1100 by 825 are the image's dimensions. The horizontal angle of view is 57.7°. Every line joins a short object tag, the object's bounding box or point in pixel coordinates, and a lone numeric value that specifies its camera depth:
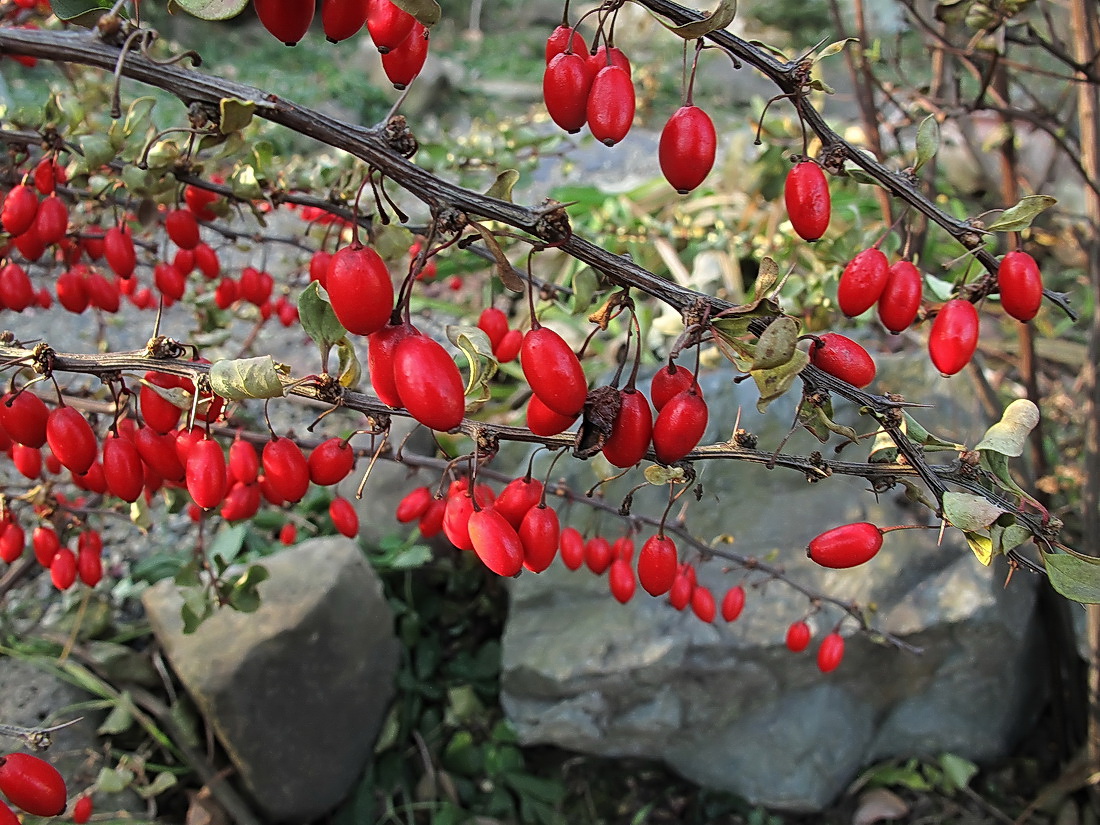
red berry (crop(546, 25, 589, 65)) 0.12
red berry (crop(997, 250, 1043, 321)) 0.13
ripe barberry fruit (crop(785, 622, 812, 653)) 0.20
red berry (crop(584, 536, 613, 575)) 0.18
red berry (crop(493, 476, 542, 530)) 0.13
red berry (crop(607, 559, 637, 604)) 0.18
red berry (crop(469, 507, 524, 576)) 0.12
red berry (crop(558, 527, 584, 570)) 0.18
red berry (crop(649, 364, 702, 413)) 0.12
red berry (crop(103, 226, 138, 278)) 0.18
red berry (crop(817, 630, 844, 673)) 0.20
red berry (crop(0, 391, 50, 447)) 0.13
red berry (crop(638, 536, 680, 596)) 0.15
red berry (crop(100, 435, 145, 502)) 0.14
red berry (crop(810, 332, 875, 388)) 0.12
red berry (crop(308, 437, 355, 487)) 0.15
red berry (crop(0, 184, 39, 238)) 0.16
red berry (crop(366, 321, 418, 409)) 0.11
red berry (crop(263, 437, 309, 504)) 0.14
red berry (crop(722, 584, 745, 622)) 0.20
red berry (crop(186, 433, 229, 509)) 0.13
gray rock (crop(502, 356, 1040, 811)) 0.25
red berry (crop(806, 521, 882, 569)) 0.13
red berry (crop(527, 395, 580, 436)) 0.12
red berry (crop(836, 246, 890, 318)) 0.14
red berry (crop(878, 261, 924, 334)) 0.14
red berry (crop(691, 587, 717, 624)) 0.19
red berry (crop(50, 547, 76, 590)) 0.19
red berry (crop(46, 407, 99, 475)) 0.13
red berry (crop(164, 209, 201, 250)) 0.17
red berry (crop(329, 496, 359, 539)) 0.18
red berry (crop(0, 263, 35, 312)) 0.18
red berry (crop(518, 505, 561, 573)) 0.13
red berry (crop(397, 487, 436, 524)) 0.19
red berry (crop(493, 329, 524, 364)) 0.17
